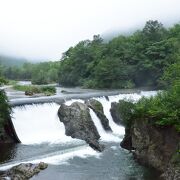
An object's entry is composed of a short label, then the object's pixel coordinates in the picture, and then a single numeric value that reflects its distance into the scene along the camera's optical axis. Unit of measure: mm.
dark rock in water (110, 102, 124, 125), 39750
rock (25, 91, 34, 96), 54422
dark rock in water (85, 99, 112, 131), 37656
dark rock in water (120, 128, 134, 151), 29747
